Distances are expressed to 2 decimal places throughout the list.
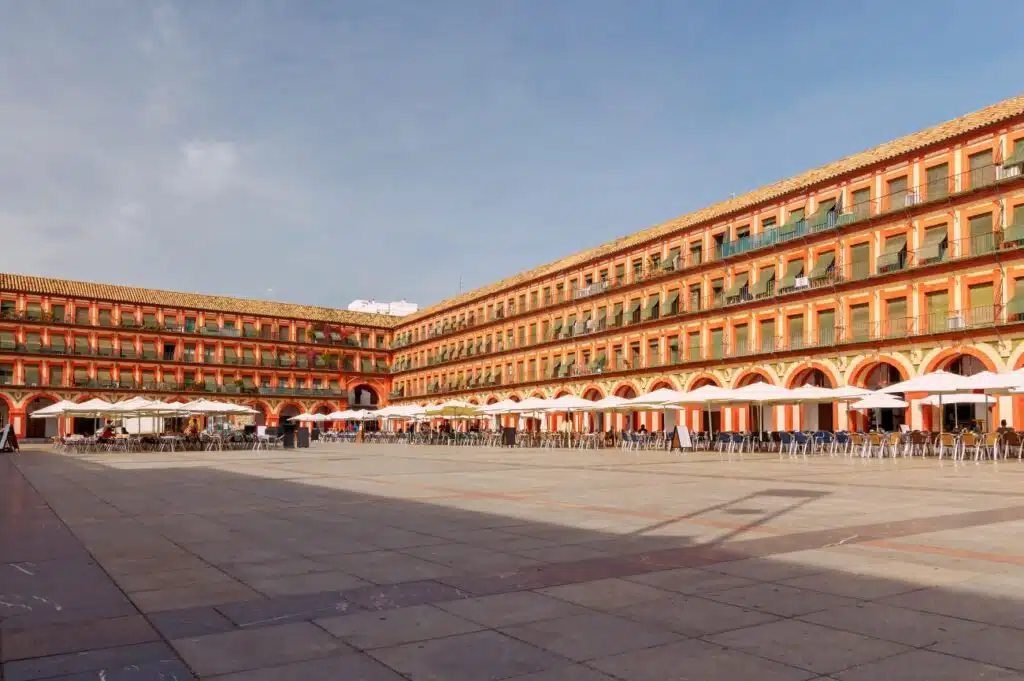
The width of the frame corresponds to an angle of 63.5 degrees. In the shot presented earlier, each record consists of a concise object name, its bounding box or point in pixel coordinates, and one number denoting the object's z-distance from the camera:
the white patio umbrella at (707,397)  28.79
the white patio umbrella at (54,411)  34.98
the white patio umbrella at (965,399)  27.33
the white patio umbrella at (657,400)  31.73
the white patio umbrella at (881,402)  28.16
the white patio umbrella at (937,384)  23.65
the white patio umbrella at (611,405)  34.22
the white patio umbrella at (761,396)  27.82
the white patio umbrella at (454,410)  41.88
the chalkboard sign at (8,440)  35.97
